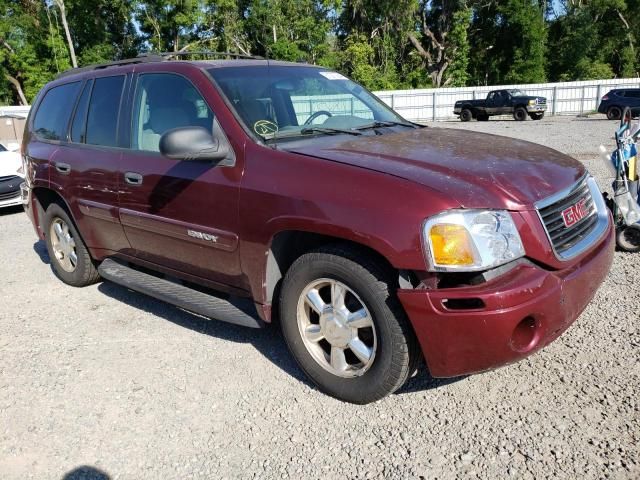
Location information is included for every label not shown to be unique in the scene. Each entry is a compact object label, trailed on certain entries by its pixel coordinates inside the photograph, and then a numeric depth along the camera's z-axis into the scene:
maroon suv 2.62
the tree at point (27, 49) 41.56
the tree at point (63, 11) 34.98
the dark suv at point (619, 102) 23.98
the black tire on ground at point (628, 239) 5.31
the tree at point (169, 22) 43.84
